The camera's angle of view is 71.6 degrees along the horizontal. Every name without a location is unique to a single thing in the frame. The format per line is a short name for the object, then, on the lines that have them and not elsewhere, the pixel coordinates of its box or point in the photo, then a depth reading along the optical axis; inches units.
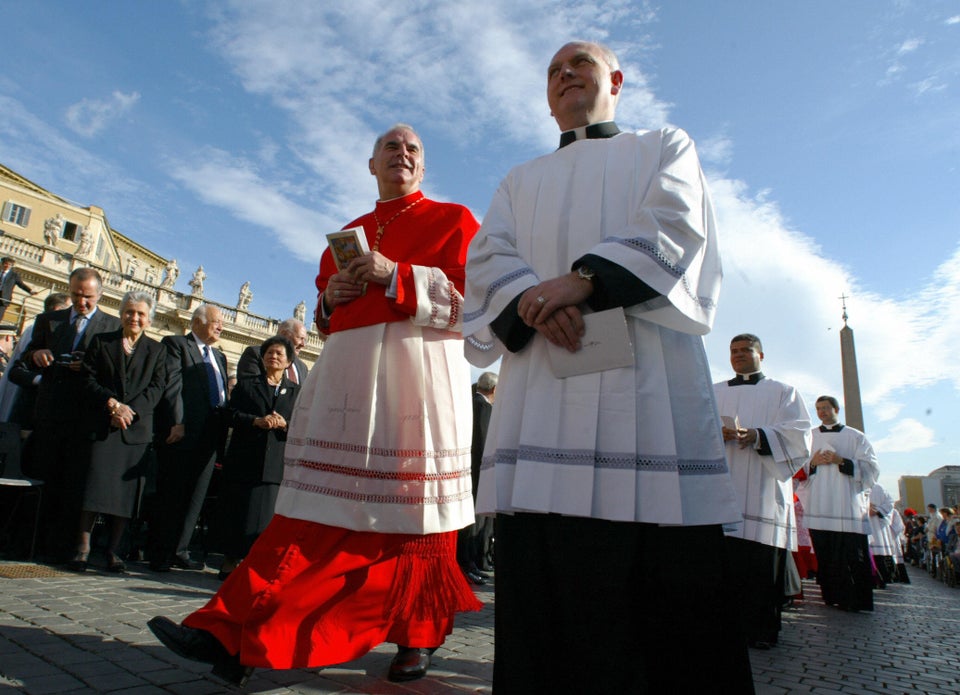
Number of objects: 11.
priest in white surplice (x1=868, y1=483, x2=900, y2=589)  494.9
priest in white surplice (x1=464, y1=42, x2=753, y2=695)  69.3
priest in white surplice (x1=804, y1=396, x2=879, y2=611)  339.0
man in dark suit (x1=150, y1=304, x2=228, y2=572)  230.4
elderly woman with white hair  207.8
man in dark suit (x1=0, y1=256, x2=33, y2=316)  409.7
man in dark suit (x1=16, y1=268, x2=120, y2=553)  213.9
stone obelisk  1633.9
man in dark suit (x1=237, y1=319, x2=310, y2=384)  245.4
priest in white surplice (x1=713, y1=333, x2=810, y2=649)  205.8
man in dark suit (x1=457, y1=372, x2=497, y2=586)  294.8
